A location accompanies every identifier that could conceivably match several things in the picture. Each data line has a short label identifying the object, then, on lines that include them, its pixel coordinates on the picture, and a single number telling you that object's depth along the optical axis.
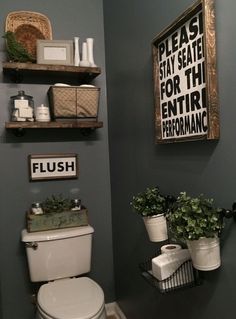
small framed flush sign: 2.05
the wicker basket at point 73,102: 1.92
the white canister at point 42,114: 1.94
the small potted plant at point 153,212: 1.36
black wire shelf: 1.16
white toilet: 1.55
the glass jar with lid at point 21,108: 1.89
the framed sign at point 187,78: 1.08
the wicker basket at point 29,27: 1.96
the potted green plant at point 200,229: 0.99
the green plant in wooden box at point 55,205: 1.97
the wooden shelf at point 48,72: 1.85
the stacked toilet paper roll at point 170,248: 1.24
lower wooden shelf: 1.86
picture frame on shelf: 1.91
